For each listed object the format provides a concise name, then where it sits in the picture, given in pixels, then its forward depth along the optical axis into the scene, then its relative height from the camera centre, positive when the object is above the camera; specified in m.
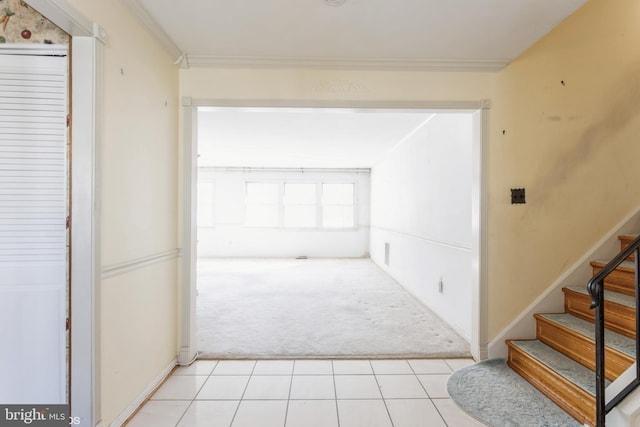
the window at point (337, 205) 8.62 +0.14
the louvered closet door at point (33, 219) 1.60 -0.05
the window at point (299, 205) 8.57 +0.13
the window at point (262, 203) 8.55 +0.18
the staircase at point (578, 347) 1.82 -0.88
